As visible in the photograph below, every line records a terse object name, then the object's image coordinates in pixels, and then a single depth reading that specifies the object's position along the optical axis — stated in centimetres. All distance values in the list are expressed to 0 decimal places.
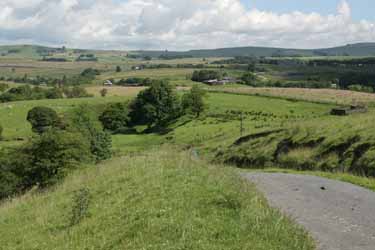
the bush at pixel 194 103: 11494
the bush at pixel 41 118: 11356
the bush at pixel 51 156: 4766
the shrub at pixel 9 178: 5198
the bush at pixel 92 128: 7790
